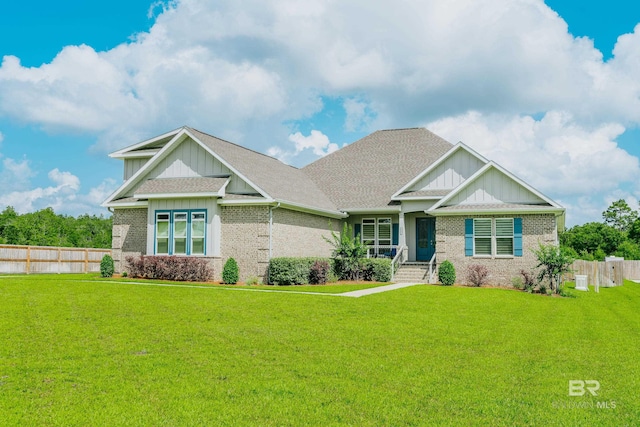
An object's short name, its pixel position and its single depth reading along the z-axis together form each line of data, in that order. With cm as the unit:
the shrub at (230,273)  2256
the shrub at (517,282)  2309
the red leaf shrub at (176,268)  2308
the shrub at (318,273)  2331
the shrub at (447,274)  2366
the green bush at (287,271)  2236
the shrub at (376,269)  2520
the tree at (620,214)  7594
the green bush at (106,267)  2516
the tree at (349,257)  2533
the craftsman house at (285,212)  2334
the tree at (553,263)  2130
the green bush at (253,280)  2251
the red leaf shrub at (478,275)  2367
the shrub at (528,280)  2255
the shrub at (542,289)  2180
